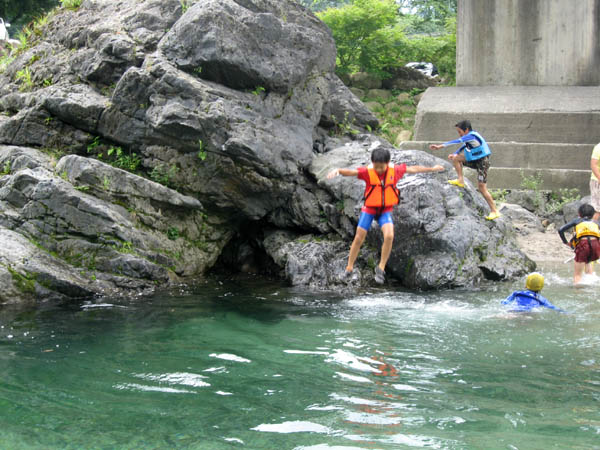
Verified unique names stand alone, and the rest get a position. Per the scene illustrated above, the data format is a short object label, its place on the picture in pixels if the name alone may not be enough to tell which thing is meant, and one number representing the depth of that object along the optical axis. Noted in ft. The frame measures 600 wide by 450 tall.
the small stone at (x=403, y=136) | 63.82
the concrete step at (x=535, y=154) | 49.14
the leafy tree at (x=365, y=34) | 70.79
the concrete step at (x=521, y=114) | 50.67
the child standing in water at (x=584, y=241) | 30.48
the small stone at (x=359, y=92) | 72.23
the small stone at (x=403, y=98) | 71.61
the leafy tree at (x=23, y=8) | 100.06
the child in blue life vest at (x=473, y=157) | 35.06
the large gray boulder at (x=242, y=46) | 34.06
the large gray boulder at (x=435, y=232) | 31.78
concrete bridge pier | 49.78
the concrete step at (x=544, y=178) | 47.75
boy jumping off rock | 29.25
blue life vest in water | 24.82
